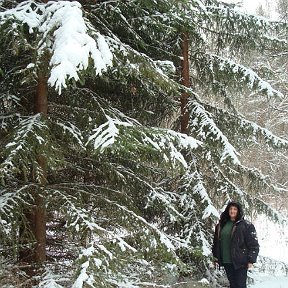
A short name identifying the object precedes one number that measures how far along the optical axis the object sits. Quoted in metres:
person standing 6.95
